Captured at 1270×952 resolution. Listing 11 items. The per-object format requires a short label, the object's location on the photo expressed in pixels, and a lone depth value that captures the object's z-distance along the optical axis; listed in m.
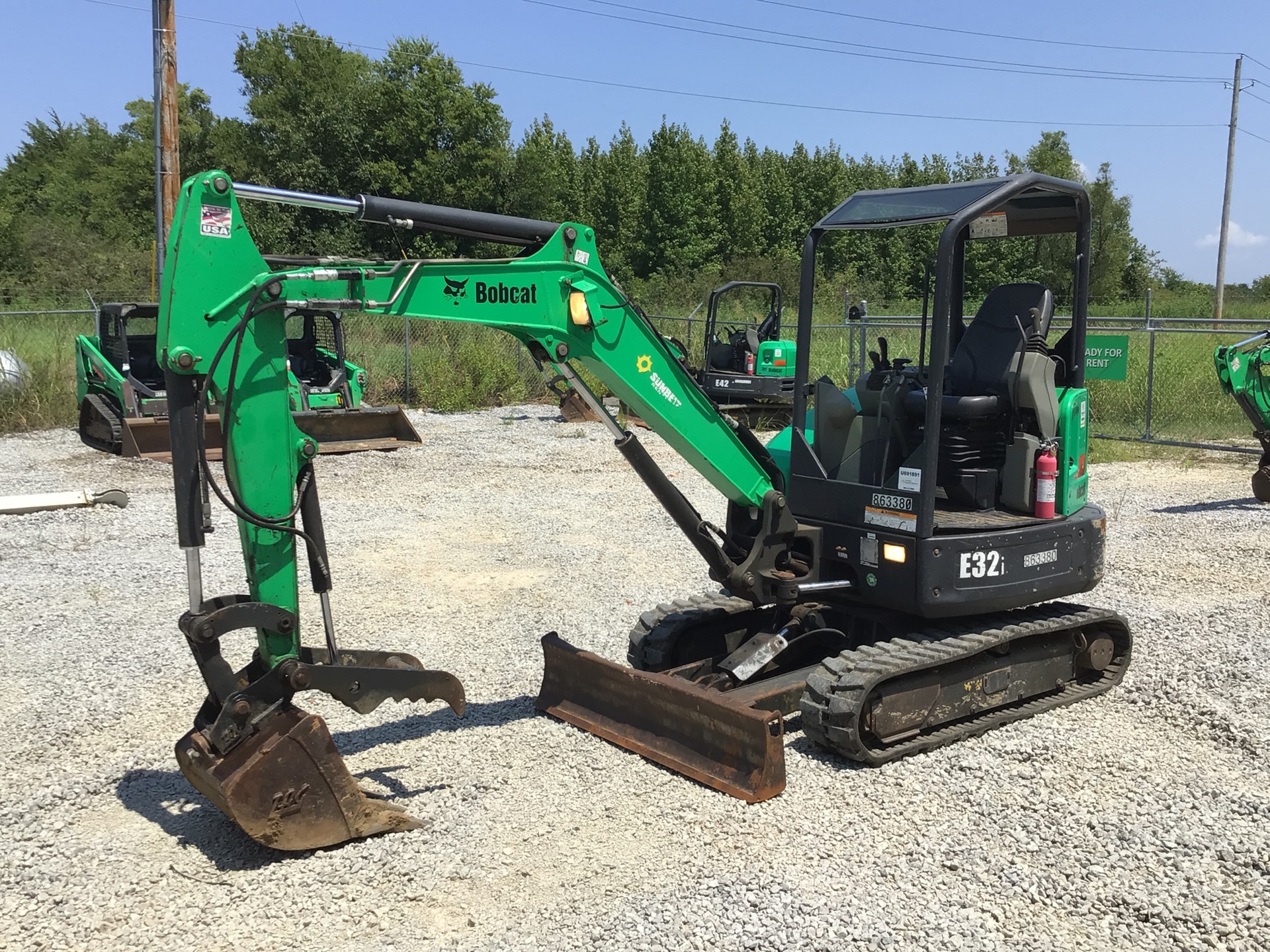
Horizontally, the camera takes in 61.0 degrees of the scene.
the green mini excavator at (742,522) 4.13
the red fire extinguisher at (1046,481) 5.67
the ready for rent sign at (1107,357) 13.56
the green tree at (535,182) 38.44
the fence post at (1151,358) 15.25
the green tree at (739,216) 44.88
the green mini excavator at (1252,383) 11.32
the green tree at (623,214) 45.25
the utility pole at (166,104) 14.93
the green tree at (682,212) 43.72
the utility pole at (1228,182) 30.94
